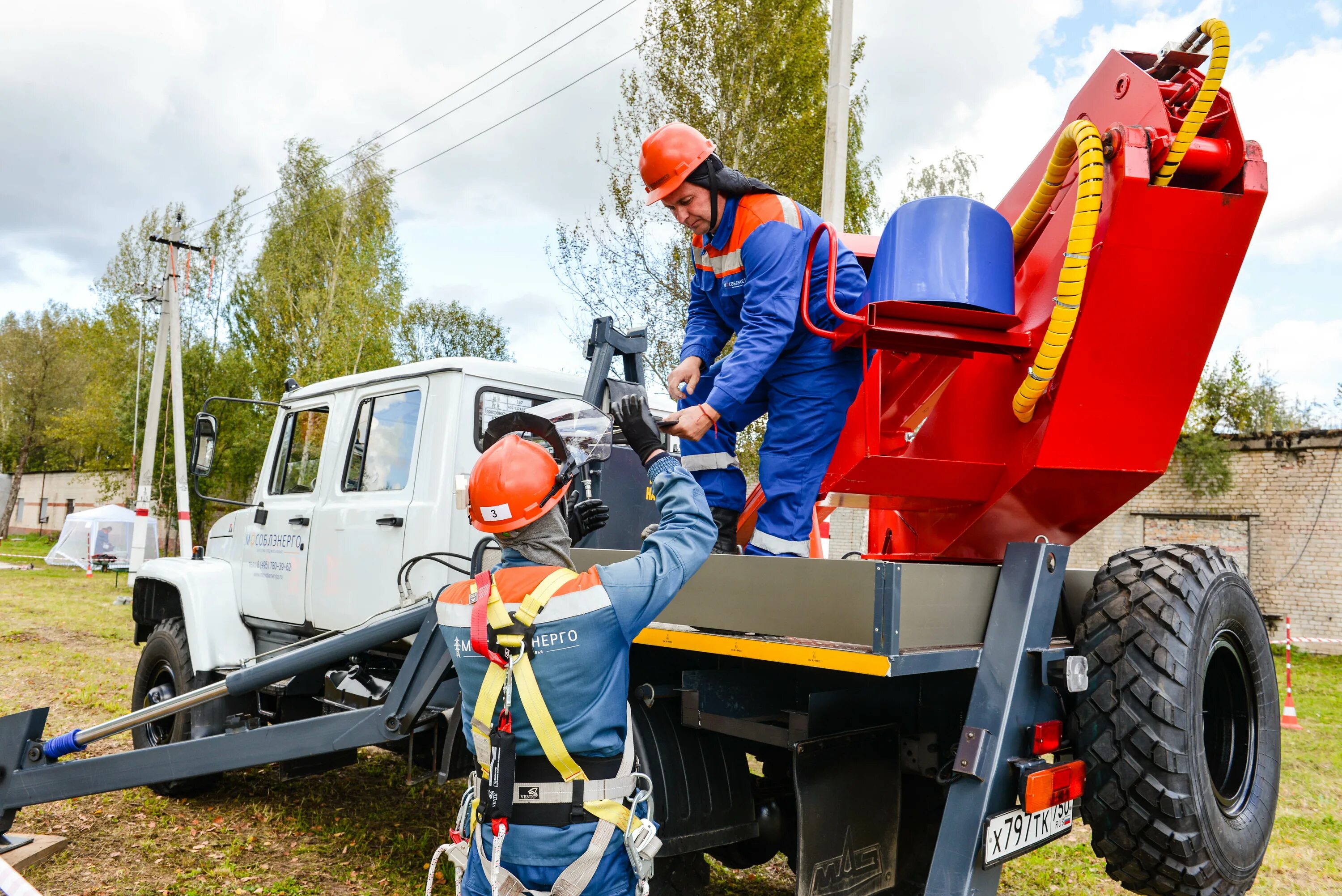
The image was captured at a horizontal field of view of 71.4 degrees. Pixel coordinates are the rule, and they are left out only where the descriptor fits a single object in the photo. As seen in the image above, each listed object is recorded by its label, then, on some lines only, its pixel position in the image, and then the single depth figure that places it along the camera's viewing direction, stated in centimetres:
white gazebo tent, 2378
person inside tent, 2383
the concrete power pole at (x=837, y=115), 884
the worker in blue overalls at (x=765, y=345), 319
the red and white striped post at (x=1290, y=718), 846
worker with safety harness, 223
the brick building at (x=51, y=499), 4256
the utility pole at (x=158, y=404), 1708
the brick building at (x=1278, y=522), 1361
